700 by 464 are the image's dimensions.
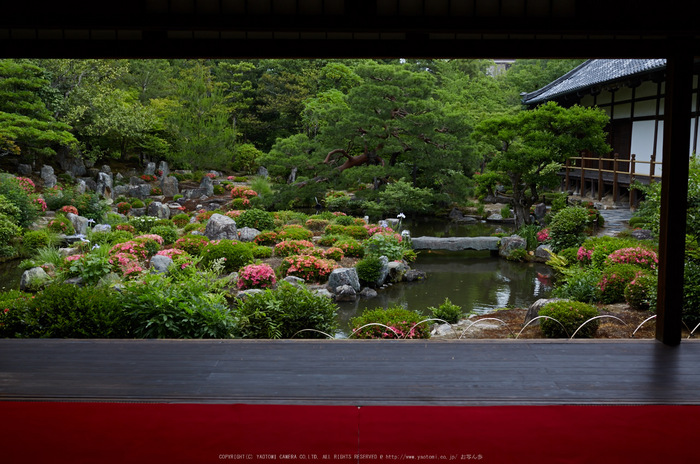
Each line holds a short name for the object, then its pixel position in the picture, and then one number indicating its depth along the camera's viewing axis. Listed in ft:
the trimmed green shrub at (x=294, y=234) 44.24
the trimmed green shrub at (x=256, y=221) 49.80
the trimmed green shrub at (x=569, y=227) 42.01
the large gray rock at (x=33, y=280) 32.89
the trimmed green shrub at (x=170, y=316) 16.81
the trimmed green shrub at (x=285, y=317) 18.20
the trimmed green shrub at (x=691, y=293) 18.63
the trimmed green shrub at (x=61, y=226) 48.37
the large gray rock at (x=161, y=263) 32.91
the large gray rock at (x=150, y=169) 81.41
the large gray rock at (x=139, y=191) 72.23
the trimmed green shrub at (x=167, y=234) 44.37
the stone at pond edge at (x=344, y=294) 34.55
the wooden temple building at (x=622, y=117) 48.32
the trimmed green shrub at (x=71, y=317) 16.44
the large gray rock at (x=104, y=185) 67.87
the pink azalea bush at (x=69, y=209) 52.95
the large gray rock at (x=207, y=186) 74.79
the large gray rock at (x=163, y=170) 81.90
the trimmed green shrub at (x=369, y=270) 36.94
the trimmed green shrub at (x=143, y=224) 47.78
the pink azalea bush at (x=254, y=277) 32.12
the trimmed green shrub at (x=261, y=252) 40.01
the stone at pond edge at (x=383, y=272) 37.55
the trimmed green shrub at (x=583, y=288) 26.12
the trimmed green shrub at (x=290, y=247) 39.99
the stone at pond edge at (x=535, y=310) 23.00
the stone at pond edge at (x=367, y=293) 35.73
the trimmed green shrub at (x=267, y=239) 43.92
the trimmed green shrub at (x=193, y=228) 49.18
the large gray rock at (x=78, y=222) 49.61
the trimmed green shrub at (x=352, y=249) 41.50
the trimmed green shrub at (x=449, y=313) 26.81
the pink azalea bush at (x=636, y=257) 26.56
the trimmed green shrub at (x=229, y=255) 36.22
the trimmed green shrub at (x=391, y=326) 18.13
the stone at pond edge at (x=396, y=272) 39.32
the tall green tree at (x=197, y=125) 82.74
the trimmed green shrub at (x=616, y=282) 25.16
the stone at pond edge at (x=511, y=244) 46.32
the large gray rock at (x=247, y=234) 46.01
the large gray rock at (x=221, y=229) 44.60
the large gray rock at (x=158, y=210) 61.46
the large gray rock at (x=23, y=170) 68.14
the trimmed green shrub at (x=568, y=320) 19.01
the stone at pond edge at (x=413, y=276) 39.63
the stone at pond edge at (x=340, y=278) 35.17
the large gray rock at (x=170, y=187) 74.23
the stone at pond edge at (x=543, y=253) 44.15
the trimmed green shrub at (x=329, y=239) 44.09
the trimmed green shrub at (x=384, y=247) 41.24
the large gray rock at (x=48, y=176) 66.90
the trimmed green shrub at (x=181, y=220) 53.80
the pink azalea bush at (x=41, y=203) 52.38
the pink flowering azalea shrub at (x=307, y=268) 35.81
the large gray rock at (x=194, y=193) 73.20
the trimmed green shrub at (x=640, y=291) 22.61
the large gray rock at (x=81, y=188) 62.86
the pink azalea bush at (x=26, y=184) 55.00
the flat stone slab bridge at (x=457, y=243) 48.44
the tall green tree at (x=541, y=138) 47.60
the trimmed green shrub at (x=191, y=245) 38.86
